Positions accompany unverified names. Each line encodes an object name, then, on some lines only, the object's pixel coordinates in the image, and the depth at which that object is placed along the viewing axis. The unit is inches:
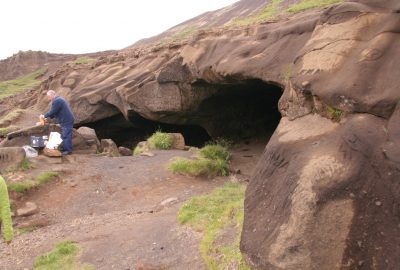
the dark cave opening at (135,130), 770.2
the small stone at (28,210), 393.7
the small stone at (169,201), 389.1
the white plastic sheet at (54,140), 527.2
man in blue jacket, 533.0
